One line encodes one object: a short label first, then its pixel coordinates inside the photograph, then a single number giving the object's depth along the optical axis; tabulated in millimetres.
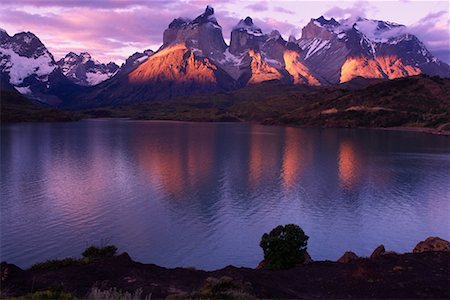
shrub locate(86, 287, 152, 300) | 18838
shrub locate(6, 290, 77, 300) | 20922
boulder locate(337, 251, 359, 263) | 38988
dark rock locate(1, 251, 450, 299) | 26922
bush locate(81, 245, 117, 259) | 37219
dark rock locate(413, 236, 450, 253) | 40531
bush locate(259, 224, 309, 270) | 37281
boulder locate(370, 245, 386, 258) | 40475
